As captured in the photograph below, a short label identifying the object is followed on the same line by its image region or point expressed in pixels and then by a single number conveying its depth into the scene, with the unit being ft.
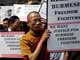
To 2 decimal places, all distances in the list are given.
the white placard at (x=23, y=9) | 40.56
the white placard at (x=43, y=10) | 33.74
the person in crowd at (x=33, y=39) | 22.49
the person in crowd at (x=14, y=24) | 33.62
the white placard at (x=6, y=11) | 45.69
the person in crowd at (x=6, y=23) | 37.59
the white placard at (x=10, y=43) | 28.86
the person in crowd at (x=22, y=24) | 32.21
